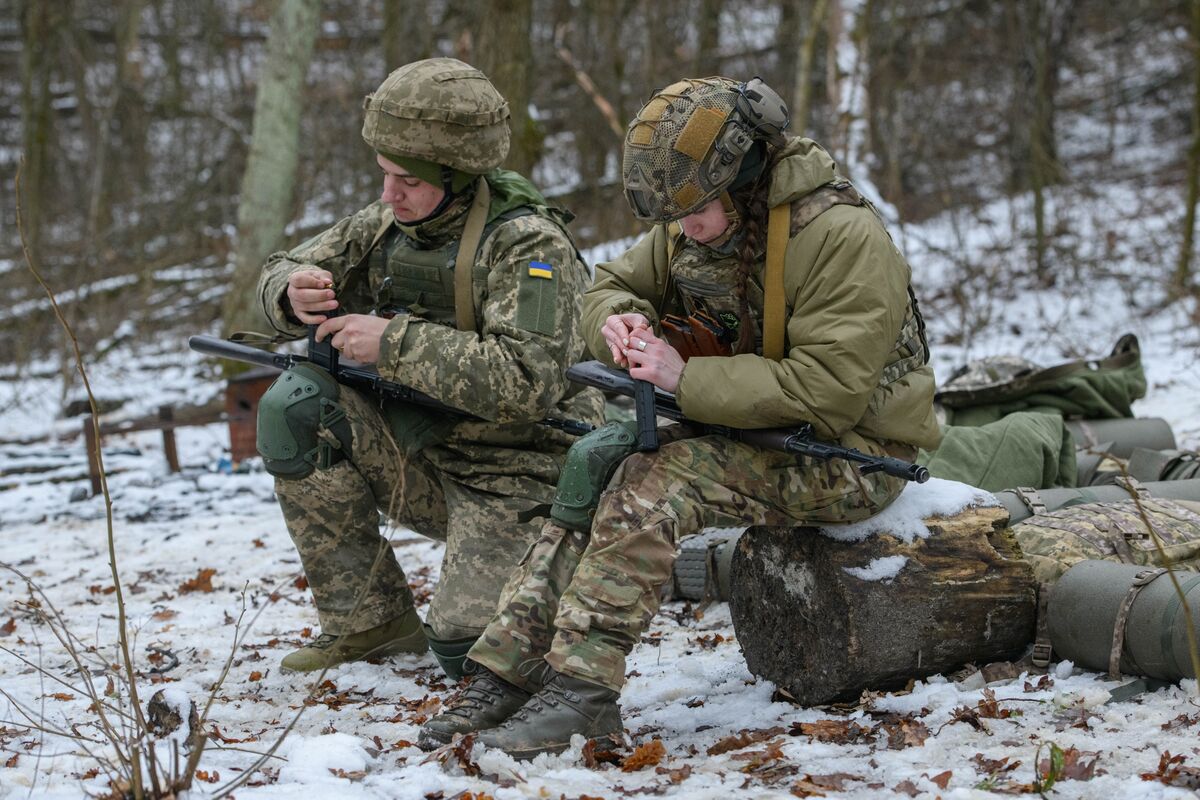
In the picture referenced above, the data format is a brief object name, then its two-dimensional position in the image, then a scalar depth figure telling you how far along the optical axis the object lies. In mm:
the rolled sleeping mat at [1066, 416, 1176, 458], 5590
